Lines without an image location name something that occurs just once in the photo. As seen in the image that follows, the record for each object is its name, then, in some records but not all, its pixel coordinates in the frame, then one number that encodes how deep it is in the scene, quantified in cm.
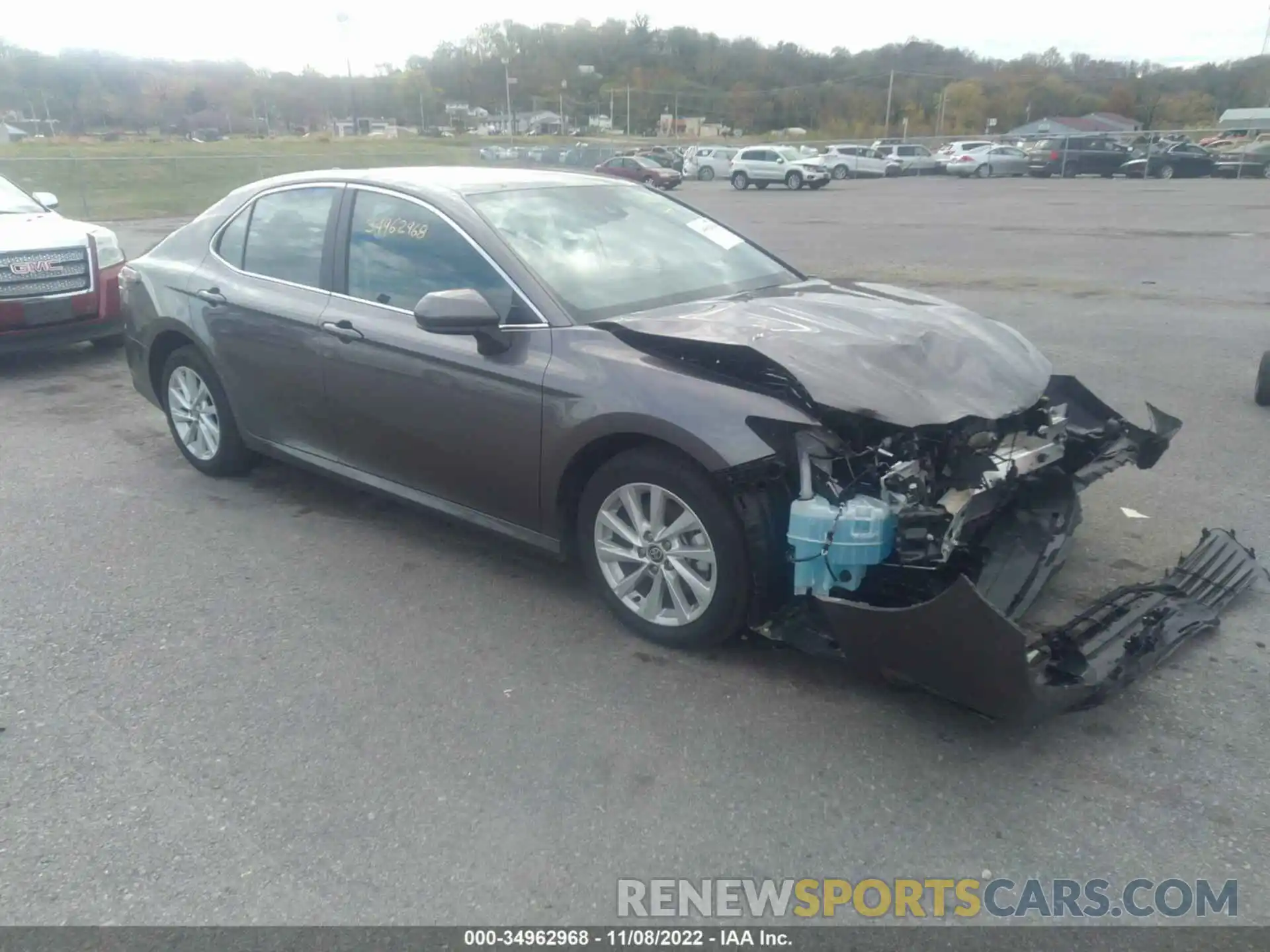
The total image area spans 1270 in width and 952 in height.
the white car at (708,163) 4641
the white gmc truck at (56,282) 834
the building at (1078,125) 7249
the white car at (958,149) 4662
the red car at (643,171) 3744
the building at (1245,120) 6194
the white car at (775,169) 3941
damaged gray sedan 332
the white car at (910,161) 4831
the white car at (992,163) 4497
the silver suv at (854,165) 4691
